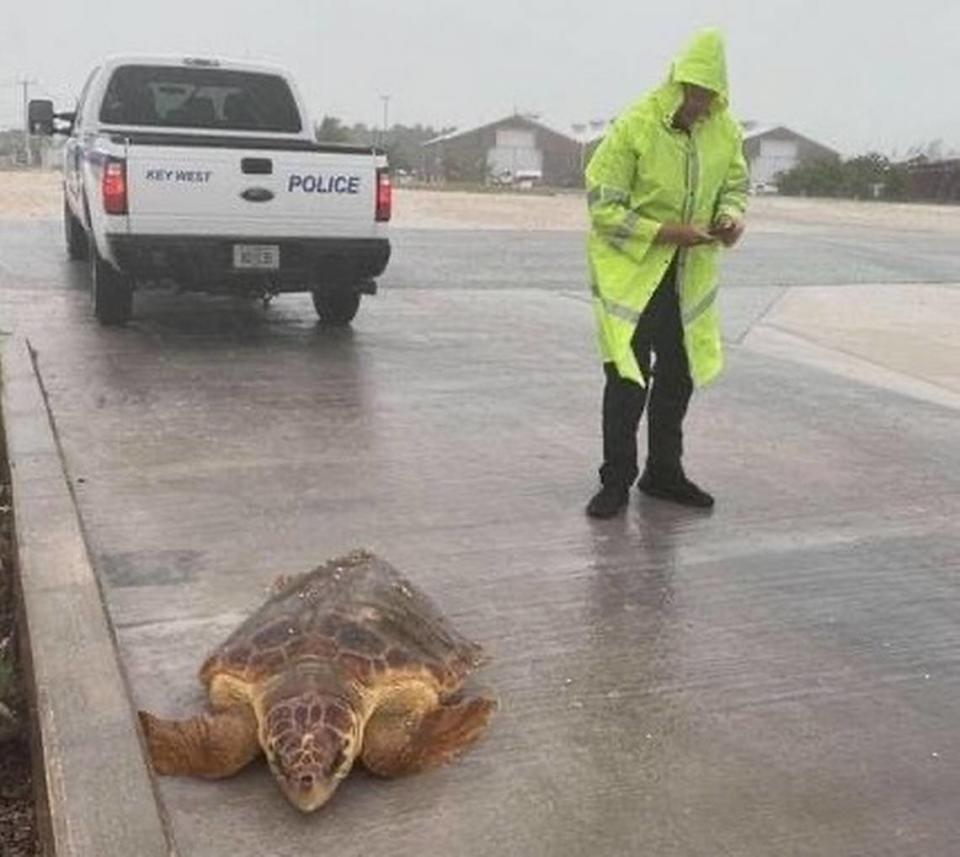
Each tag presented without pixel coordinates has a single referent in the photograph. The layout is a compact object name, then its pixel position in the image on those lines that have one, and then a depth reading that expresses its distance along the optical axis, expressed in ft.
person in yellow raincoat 17.38
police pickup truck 29.30
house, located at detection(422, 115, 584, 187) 256.73
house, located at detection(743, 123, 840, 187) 281.13
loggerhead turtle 10.66
